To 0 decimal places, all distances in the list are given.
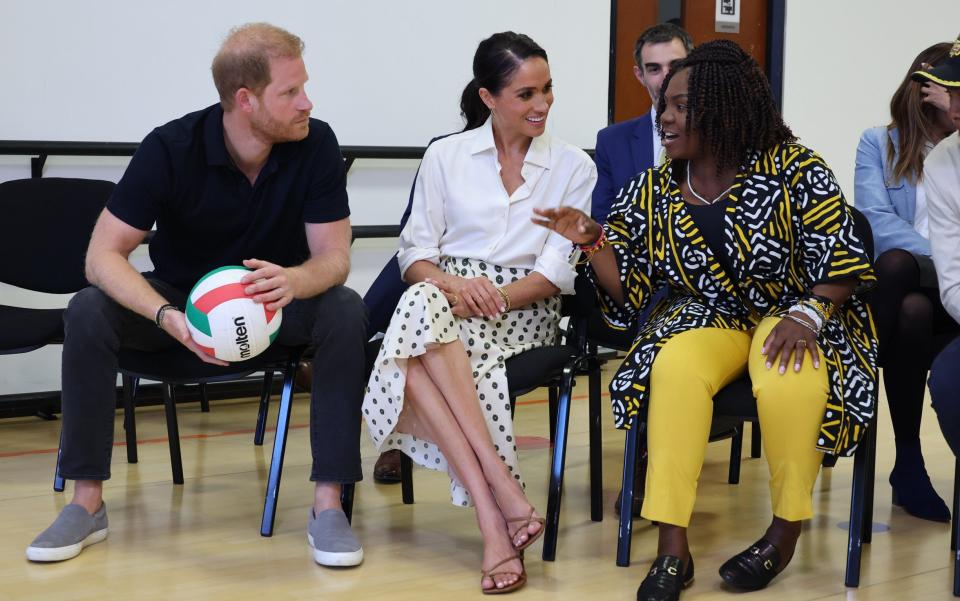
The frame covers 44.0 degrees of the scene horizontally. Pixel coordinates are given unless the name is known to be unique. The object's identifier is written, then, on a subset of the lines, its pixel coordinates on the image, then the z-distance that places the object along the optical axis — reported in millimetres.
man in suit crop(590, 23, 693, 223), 3572
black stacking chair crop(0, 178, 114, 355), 3814
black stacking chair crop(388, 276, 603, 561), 2832
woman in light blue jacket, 3107
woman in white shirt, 2768
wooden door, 5848
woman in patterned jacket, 2535
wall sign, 6188
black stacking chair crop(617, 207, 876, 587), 2604
